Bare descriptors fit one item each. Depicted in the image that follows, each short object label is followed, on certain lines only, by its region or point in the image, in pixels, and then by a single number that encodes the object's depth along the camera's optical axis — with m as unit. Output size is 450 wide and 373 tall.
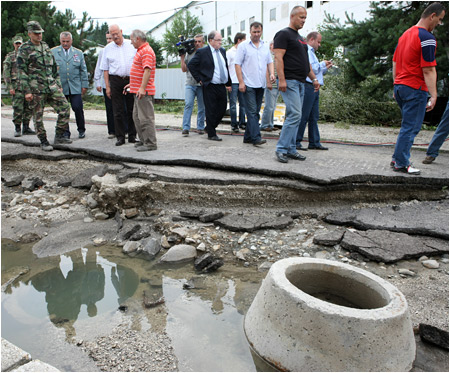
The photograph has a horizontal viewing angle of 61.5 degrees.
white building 22.06
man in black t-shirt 4.63
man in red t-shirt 4.29
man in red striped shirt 5.21
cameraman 7.16
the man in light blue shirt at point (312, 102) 5.64
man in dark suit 6.30
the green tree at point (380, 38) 8.30
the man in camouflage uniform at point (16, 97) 7.15
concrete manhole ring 2.11
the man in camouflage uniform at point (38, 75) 5.69
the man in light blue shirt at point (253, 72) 5.94
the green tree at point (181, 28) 41.88
